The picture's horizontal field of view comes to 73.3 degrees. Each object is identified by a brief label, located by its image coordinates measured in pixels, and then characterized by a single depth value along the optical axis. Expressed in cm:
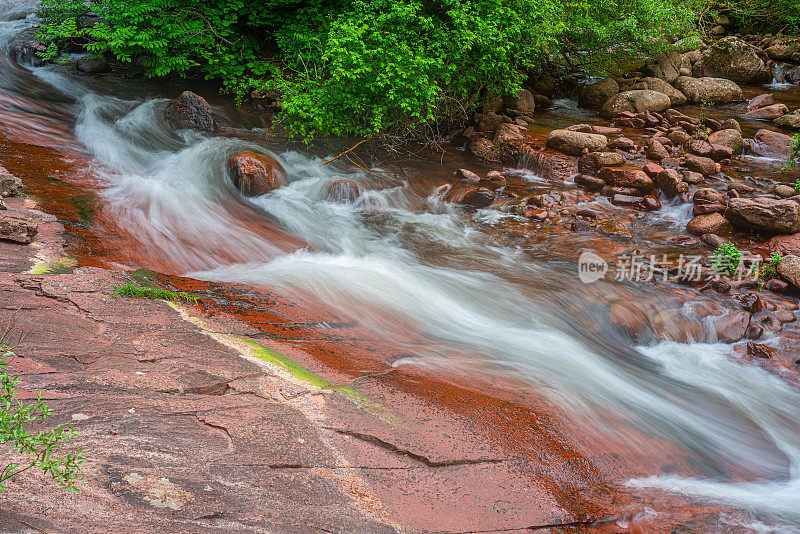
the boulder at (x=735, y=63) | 1360
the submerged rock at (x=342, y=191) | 838
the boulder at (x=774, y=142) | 958
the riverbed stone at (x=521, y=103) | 1145
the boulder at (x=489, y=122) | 1059
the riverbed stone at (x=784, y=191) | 781
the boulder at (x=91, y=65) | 1201
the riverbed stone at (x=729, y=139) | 964
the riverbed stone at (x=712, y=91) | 1223
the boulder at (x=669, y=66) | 1296
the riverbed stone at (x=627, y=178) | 841
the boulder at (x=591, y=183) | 863
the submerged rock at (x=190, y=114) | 991
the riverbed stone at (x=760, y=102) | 1181
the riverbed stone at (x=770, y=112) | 1133
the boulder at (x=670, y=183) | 820
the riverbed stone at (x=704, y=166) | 875
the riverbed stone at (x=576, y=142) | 951
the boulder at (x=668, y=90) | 1207
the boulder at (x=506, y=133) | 996
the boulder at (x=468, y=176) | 909
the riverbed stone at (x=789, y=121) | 1065
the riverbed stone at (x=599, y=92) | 1214
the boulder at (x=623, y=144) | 959
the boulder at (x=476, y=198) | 852
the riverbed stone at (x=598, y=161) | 896
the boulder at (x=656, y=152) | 932
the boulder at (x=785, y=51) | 1421
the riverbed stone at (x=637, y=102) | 1128
